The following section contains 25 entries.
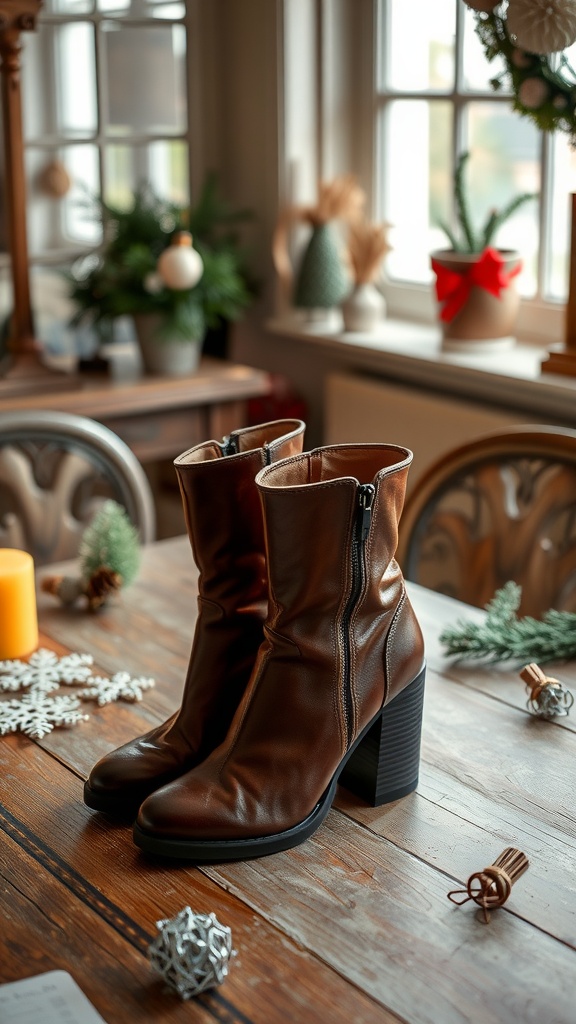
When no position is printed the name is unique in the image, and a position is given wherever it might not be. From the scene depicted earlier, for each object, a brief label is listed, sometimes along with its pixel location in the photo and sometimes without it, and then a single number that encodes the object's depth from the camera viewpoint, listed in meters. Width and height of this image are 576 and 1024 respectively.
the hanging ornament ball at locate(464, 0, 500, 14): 1.58
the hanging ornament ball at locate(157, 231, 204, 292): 2.20
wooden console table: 2.21
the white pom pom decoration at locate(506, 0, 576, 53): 1.44
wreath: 1.66
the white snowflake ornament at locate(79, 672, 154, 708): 1.20
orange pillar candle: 1.27
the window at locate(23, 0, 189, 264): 2.41
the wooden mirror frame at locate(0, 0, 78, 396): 2.02
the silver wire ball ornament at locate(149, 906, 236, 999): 0.76
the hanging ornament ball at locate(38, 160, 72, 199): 2.46
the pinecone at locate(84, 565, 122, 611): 1.42
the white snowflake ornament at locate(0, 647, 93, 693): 1.23
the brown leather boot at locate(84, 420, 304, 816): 0.98
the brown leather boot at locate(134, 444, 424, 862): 0.90
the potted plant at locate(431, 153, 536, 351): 2.11
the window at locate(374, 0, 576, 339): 2.20
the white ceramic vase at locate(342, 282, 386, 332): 2.42
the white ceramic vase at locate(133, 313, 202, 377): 2.31
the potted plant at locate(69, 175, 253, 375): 2.25
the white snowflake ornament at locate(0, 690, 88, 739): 1.14
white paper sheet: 0.74
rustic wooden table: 0.77
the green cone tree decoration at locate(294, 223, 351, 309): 2.42
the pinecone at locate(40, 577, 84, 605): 1.45
